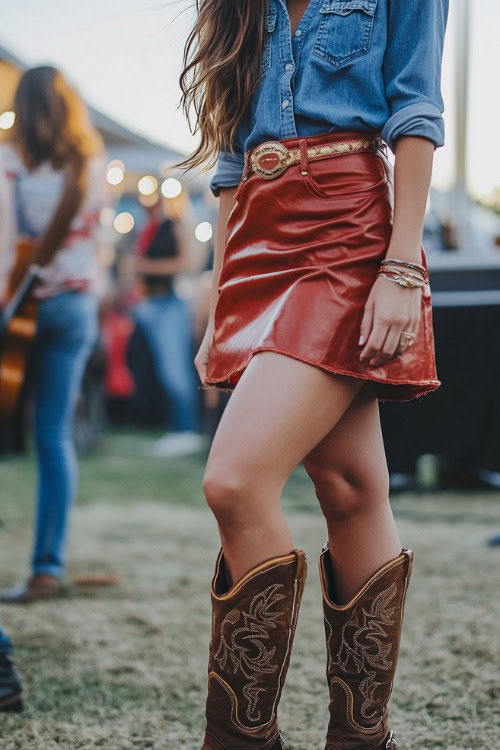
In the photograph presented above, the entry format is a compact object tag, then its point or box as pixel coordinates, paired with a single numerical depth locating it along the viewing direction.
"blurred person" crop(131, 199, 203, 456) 6.21
